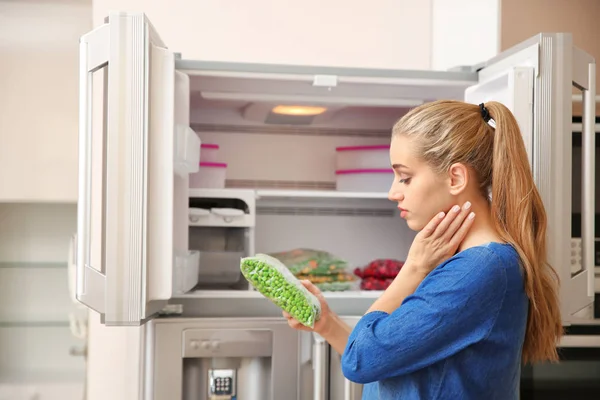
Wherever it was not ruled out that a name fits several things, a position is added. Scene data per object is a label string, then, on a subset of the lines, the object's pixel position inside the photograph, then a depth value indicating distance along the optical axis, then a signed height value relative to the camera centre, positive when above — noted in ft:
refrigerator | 4.66 +0.33
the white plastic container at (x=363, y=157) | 6.81 +0.50
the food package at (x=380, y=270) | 6.47 -0.51
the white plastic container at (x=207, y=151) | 6.75 +0.53
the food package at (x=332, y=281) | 6.12 -0.59
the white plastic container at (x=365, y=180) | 6.79 +0.29
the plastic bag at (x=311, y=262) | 6.21 -0.44
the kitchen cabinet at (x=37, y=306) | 7.35 -0.98
